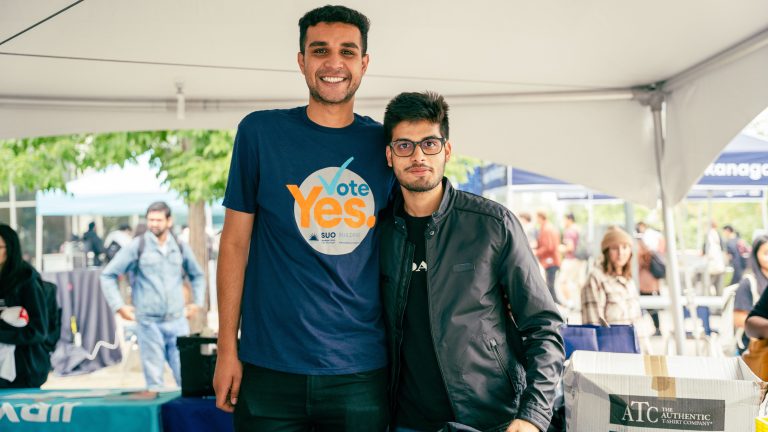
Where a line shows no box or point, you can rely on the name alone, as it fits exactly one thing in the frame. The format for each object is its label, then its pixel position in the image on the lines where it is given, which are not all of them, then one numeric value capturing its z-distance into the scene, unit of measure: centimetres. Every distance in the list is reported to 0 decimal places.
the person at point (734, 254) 988
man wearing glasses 189
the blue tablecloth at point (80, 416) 301
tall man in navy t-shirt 189
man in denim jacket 607
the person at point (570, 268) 1041
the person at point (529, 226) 1054
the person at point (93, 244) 1093
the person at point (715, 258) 938
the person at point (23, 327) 377
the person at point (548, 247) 1009
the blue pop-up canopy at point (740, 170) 664
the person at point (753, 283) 535
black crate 312
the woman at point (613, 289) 500
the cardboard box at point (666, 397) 179
